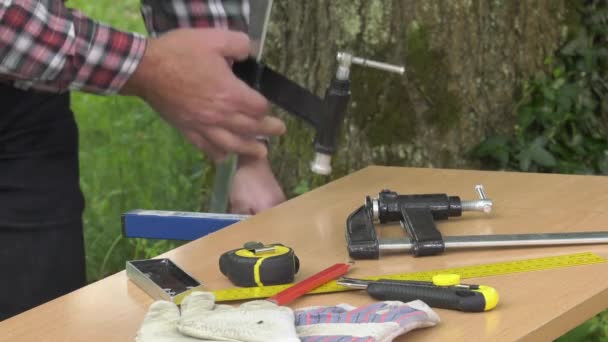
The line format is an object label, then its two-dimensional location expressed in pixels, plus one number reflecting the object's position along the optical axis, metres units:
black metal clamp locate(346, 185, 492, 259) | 2.31
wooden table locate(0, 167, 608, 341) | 1.95
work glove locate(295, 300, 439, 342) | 1.80
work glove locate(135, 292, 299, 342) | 1.78
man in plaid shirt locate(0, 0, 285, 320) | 2.53
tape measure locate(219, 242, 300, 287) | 2.13
